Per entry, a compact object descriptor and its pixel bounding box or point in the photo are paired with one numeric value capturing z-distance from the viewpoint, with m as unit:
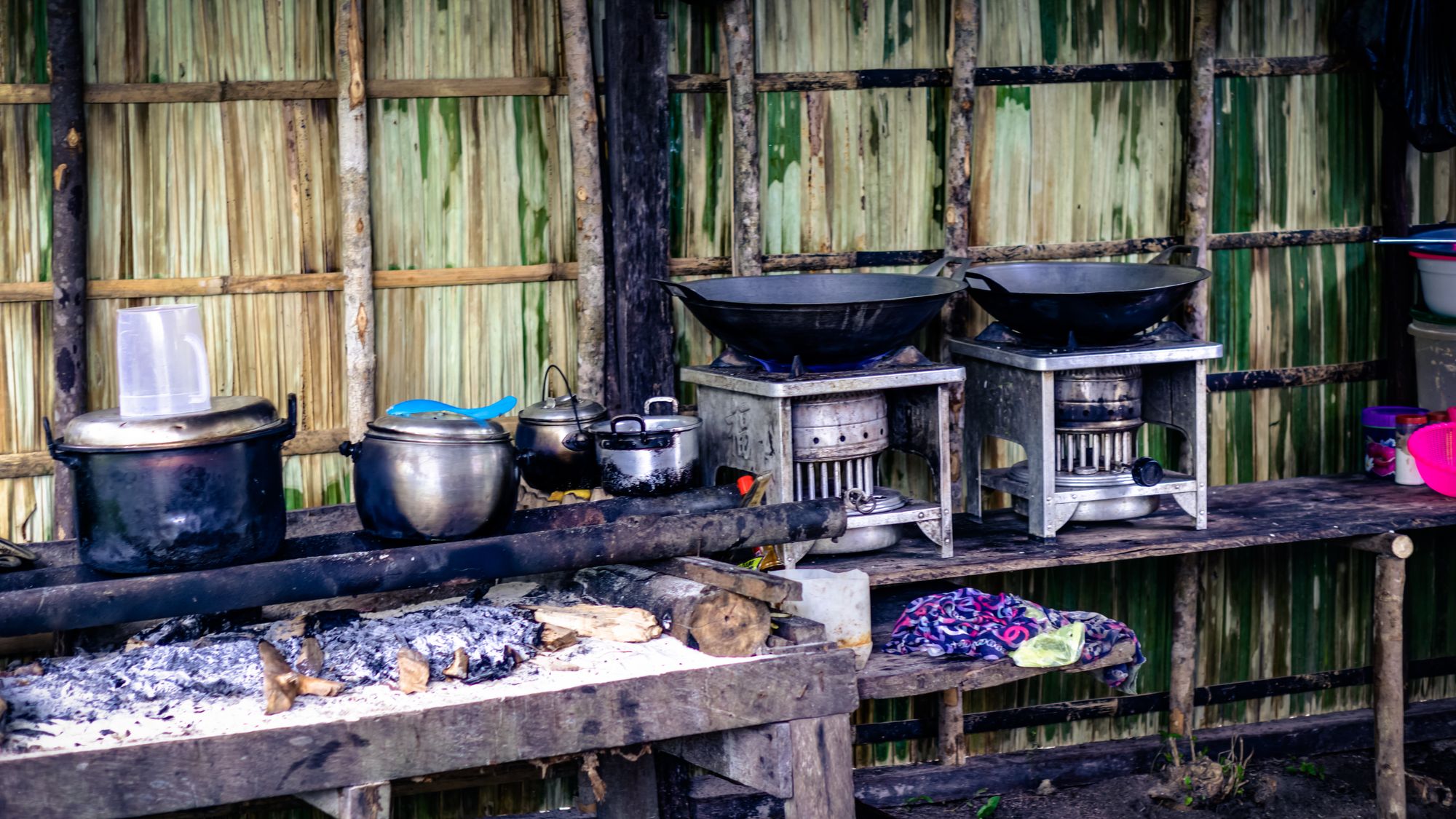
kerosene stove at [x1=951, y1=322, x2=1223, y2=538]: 4.27
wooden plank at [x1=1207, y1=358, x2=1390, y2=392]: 5.35
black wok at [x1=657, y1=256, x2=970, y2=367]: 3.91
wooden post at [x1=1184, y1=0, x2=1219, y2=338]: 5.01
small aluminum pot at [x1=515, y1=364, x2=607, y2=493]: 4.10
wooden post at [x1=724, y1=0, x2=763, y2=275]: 4.62
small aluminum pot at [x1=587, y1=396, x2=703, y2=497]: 3.80
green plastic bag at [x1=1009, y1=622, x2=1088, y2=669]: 3.74
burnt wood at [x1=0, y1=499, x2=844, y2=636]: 2.82
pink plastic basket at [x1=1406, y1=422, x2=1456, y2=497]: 4.76
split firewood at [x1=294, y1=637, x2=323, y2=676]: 2.91
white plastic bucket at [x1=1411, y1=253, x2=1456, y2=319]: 4.96
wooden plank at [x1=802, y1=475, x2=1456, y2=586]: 4.20
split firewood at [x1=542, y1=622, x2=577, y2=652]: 3.08
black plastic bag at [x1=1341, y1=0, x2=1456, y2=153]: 4.98
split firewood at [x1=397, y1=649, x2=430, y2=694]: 2.85
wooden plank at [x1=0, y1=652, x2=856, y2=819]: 2.55
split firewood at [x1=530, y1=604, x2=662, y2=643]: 3.15
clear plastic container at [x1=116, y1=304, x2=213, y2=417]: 3.05
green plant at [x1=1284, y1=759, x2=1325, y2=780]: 5.39
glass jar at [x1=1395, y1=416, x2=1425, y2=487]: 4.96
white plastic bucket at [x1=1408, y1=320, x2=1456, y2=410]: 5.03
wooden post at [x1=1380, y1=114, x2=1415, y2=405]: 5.32
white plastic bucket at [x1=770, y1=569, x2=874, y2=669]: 3.59
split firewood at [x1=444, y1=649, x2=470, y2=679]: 2.91
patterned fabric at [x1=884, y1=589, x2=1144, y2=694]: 3.82
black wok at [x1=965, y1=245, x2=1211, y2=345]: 4.19
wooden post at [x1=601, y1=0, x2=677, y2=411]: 4.46
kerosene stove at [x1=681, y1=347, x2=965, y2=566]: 3.96
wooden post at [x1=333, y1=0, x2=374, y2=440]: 4.29
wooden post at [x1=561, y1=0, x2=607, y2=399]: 4.46
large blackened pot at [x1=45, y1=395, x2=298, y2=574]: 2.86
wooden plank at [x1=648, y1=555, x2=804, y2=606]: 3.07
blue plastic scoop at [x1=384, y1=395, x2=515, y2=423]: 3.39
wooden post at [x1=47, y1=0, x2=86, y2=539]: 4.08
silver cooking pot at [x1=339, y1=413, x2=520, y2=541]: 3.18
